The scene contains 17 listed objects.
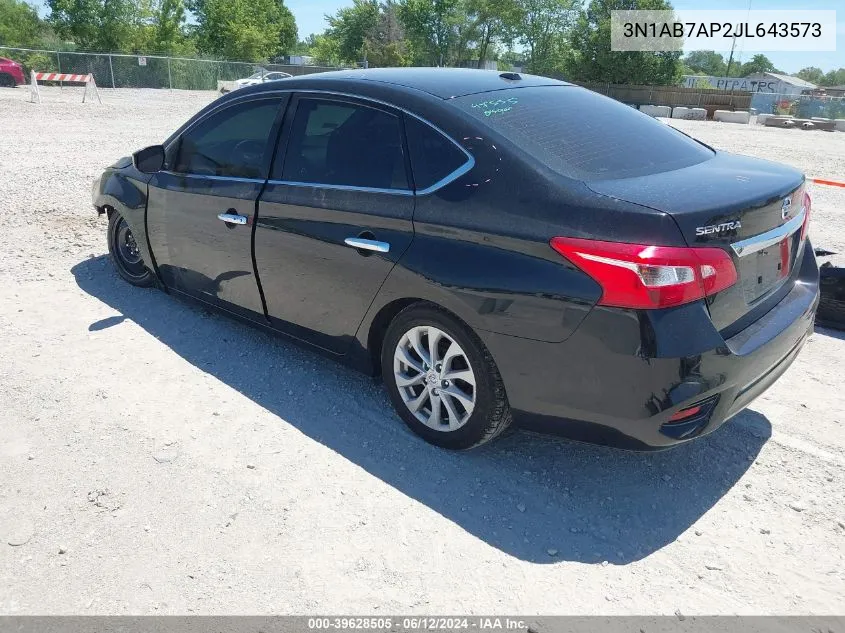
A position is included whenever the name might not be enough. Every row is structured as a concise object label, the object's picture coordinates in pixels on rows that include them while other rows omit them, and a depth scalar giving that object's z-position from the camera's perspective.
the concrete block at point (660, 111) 36.03
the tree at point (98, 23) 47.03
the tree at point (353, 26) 74.56
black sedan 2.57
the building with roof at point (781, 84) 64.41
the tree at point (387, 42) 62.84
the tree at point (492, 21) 69.94
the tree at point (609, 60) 56.09
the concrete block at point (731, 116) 33.62
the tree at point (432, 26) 71.88
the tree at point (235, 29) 55.59
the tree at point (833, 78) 146.50
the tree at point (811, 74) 155.06
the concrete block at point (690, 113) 35.53
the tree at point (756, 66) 130.62
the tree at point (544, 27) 73.50
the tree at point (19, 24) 50.56
